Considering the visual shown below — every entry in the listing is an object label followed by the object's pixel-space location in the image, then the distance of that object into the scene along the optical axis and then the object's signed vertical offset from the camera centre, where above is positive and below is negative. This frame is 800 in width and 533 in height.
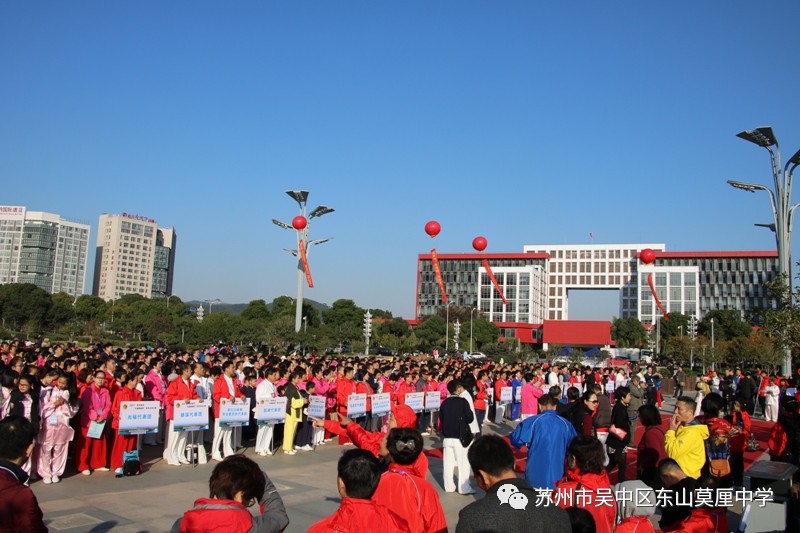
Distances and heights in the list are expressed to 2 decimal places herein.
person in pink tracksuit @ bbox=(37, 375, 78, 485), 8.96 -1.48
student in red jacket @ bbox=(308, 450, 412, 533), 3.56 -0.92
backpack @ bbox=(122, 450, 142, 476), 9.67 -2.03
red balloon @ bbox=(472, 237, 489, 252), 41.38 +6.36
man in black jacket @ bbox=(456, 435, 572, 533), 3.12 -0.82
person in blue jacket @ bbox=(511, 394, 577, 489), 6.57 -1.01
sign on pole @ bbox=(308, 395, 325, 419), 11.12 -1.21
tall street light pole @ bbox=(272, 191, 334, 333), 42.97 +8.23
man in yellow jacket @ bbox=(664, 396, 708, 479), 6.57 -0.97
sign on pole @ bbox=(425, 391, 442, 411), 15.23 -1.41
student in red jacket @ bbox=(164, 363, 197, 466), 10.78 -1.45
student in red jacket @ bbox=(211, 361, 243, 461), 11.36 -1.16
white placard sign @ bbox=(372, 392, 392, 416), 13.36 -1.36
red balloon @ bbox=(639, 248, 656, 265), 39.67 +5.75
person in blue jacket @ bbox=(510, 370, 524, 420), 19.48 -1.52
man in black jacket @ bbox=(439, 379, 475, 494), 9.24 -1.34
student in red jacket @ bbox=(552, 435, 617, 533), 4.61 -1.00
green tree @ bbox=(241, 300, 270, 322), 88.91 +3.16
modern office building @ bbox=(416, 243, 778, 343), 105.00 +11.48
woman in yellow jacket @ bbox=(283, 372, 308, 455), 12.35 -1.53
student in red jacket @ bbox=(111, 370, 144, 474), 10.05 -1.29
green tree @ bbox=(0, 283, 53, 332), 66.56 +1.78
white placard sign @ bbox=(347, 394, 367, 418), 12.65 -1.33
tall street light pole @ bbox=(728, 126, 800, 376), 25.12 +6.55
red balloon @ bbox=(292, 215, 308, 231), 42.84 +7.45
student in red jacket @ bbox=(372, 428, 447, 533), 4.19 -1.02
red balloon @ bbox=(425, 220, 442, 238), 36.59 +6.34
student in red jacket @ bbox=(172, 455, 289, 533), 3.28 -0.91
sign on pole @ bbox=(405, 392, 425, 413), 14.43 -1.35
